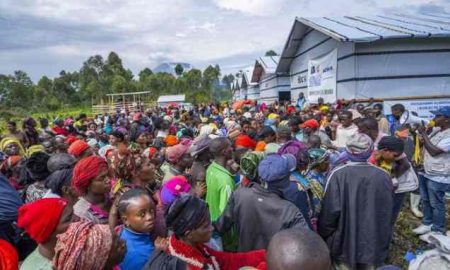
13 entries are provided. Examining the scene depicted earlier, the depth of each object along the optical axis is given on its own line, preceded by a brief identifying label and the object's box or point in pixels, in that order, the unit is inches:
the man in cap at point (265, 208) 102.2
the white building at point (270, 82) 792.9
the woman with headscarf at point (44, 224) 74.9
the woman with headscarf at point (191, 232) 72.2
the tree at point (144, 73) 2314.3
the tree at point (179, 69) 2677.2
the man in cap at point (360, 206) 119.5
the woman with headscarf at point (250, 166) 120.0
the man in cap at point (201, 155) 148.9
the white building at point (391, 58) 367.9
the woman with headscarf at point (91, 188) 107.9
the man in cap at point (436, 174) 179.8
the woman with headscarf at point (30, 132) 303.1
